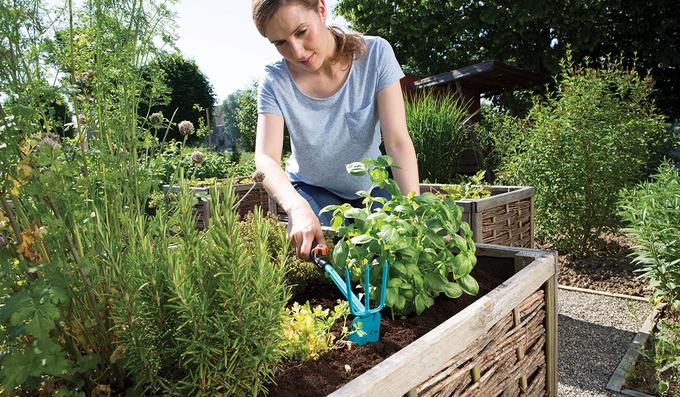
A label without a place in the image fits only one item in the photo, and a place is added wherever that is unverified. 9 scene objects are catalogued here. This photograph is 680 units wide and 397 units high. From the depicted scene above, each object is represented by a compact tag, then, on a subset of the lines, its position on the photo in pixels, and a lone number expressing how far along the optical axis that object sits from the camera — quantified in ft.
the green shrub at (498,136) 19.75
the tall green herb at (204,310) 2.99
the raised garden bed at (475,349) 3.48
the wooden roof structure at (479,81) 33.83
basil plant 4.80
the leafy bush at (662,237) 10.11
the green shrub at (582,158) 16.08
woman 7.27
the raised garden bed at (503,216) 11.30
